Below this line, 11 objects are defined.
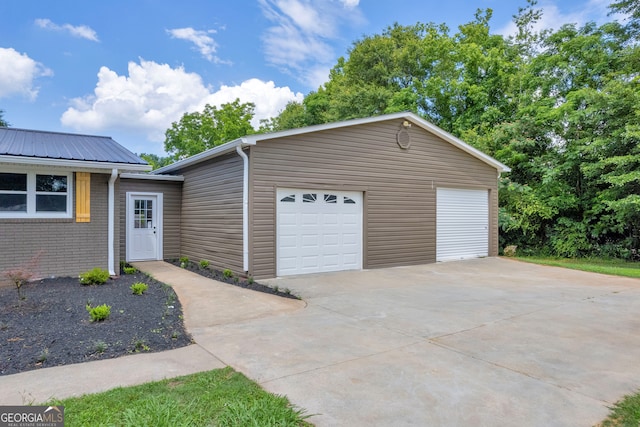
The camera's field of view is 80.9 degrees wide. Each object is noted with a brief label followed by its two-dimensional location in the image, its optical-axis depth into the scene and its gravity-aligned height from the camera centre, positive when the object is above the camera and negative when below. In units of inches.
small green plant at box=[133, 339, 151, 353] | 152.3 -54.3
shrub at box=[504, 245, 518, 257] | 547.5 -51.2
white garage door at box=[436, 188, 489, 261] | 446.3 -10.2
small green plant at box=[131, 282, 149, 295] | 248.1 -49.4
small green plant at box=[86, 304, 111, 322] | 183.3 -48.8
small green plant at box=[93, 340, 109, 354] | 148.1 -53.0
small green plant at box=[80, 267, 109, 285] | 273.4 -46.4
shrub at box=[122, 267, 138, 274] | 337.1 -50.3
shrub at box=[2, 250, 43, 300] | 227.0 -38.5
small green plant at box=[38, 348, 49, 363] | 138.3 -53.2
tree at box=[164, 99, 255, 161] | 1095.6 +259.2
